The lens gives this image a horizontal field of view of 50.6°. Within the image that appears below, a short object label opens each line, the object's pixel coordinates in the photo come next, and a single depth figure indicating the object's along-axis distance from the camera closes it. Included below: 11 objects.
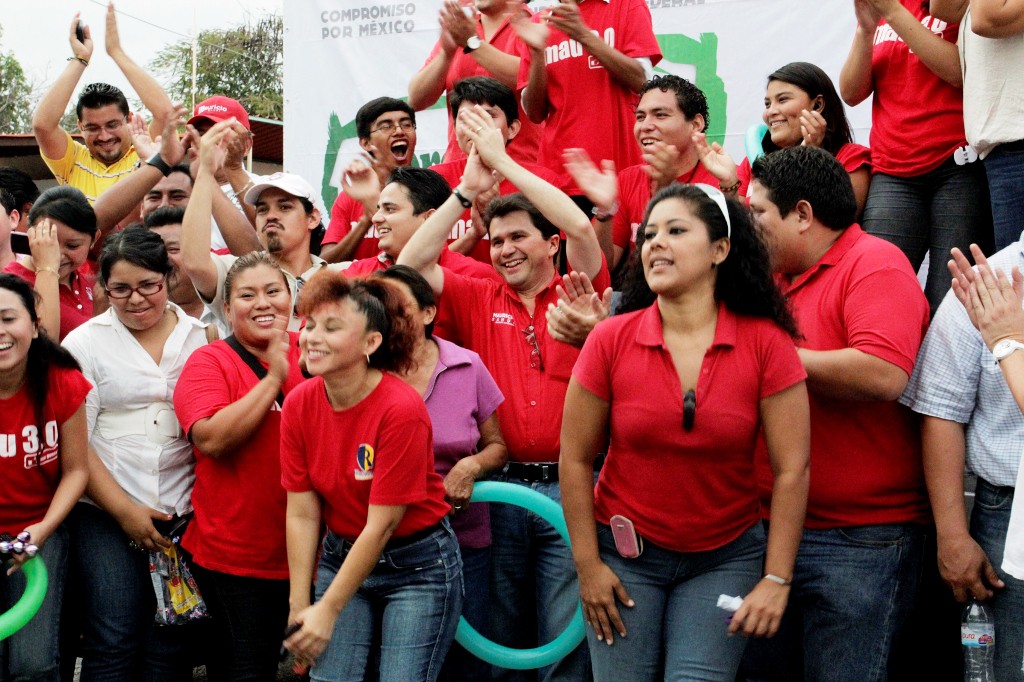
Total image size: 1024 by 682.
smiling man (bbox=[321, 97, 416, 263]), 6.12
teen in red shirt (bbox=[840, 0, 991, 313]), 4.59
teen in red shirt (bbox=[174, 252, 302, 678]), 4.13
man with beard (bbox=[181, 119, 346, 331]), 4.95
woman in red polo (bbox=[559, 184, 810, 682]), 3.21
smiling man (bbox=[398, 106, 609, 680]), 4.29
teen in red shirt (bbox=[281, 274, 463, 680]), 3.54
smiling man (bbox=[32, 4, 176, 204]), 6.32
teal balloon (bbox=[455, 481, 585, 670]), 4.00
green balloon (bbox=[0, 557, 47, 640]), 3.92
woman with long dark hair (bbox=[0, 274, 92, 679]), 4.18
